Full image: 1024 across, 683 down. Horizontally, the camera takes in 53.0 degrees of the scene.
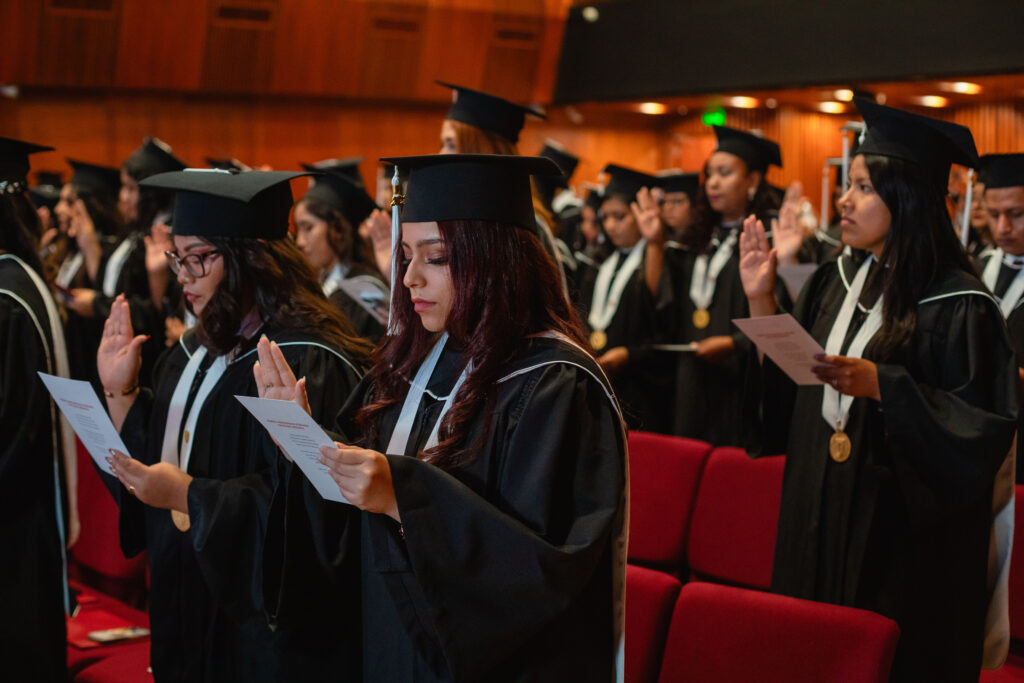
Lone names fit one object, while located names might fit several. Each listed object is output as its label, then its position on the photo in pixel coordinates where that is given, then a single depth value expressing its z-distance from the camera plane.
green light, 13.54
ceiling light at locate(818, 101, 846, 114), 12.97
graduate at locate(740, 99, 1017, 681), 2.84
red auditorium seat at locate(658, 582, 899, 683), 2.13
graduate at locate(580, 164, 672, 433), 6.41
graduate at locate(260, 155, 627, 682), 1.82
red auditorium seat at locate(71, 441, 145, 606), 3.85
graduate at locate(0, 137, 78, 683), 3.07
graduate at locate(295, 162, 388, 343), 4.98
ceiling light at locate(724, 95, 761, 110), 12.79
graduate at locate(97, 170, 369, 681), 2.57
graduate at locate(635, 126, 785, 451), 5.96
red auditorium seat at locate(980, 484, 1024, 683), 2.97
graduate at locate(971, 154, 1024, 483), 4.16
